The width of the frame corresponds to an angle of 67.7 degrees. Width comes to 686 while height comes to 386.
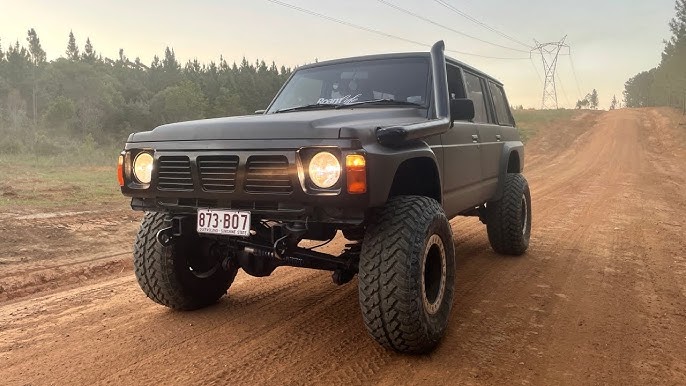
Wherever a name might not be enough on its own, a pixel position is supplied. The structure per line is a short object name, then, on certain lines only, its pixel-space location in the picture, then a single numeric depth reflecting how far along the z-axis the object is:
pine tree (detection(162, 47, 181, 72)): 94.18
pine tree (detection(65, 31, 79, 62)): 119.69
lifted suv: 2.92
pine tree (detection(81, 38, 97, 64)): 120.06
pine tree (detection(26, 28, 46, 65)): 104.81
